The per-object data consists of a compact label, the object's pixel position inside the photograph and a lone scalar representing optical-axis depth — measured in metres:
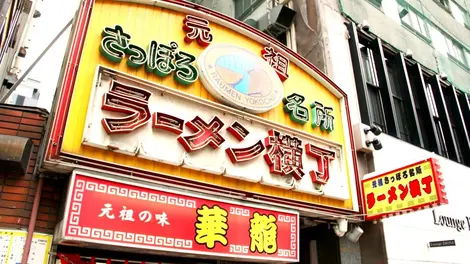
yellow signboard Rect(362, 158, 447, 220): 6.76
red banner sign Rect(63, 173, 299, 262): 4.75
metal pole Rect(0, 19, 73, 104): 6.49
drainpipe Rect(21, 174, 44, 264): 4.80
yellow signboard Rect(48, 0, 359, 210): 5.35
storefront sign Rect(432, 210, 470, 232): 9.72
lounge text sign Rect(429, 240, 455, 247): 8.09
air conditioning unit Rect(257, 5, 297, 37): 10.88
